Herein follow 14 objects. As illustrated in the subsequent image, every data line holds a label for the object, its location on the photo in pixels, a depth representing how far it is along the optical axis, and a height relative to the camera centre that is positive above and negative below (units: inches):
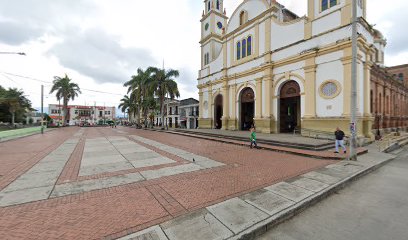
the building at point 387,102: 737.3 +91.6
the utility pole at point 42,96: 1046.4 +147.7
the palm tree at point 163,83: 1123.9 +242.0
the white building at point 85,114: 2805.1 +111.1
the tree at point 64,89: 1568.7 +292.4
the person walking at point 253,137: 441.2 -45.9
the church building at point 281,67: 549.0 +222.5
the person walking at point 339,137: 369.6 -37.5
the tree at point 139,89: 1397.6 +257.5
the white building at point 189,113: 1750.7 +78.1
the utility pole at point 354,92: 311.4 +50.3
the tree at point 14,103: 1262.3 +135.8
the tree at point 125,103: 2220.7 +220.3
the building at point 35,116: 2846.0 +68.4
